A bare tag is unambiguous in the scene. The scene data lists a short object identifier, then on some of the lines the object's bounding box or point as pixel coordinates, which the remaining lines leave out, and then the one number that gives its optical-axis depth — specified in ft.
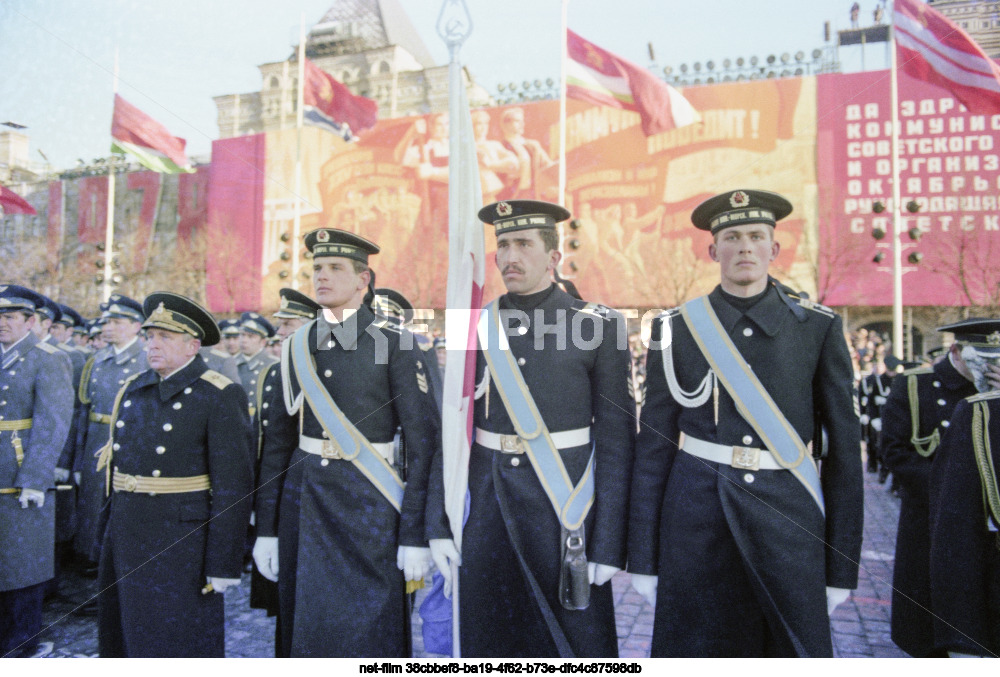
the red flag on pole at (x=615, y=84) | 41.47
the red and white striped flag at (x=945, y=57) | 34.01
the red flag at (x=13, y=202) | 29.72
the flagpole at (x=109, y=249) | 64.05
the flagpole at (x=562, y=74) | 39.02
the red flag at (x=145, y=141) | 49.83
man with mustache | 9.38
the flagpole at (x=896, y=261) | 48.57
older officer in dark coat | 10.96
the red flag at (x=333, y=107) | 55.77
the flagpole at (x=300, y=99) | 47.62
